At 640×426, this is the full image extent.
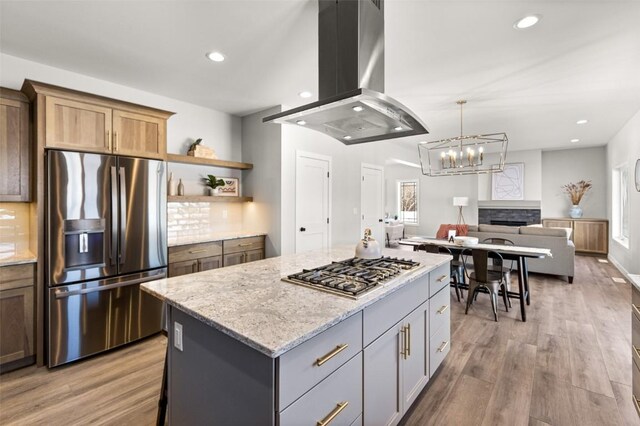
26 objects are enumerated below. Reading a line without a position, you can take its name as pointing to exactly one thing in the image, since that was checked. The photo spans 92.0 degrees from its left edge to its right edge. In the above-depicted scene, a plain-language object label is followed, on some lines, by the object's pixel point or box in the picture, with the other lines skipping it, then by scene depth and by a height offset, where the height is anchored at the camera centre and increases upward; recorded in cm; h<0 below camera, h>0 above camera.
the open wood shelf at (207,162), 361 +65
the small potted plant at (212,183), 409 +39
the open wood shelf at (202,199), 367 +17
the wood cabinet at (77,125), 255 +76
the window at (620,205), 590 +11
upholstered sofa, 499 -51
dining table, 348 -50
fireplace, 802 -13
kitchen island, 107 -57
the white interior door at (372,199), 562 +24
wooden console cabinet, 709 -54
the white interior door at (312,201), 439 +16
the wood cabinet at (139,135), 289 +76
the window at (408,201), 1040 +36
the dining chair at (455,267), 415 -78
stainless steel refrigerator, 253 -33
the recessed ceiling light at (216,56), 277 +143
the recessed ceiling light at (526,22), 223 +140
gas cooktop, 153 -37
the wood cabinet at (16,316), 241 -82
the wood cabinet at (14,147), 252 +55
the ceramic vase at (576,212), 760 -3
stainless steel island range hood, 183 +89
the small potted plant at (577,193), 763 +45
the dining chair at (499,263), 381 -68
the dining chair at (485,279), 355 -80
